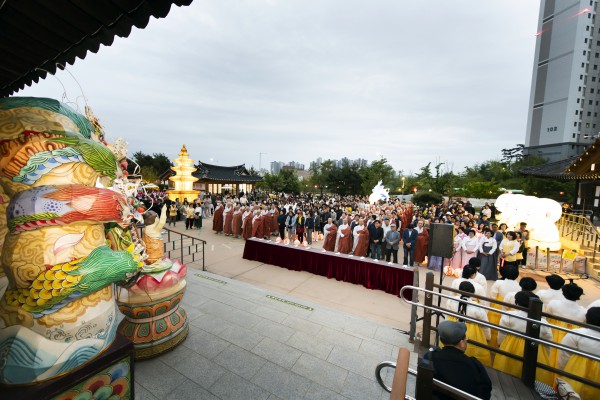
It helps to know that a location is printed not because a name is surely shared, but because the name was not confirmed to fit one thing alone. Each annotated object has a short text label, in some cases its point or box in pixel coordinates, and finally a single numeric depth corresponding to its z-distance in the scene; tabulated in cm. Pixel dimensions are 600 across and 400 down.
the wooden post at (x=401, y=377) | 191
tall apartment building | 4812
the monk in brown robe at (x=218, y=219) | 1511
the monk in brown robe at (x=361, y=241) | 1016
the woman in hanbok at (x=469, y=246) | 896
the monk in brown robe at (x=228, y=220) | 1448
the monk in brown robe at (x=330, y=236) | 1120
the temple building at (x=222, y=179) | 3183
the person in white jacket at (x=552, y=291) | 431
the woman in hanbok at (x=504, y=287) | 470
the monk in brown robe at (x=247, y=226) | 1341
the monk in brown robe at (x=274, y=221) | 1479
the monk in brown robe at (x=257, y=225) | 1289
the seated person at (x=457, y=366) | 232
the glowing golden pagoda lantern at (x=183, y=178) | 1580
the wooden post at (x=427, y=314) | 427
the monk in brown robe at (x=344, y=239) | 1059
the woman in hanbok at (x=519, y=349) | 379
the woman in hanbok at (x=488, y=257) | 872
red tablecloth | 714
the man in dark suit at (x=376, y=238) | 969
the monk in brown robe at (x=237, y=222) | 1398
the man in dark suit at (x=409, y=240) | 948
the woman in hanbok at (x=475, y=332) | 415
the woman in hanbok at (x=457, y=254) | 923
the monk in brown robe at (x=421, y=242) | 993
